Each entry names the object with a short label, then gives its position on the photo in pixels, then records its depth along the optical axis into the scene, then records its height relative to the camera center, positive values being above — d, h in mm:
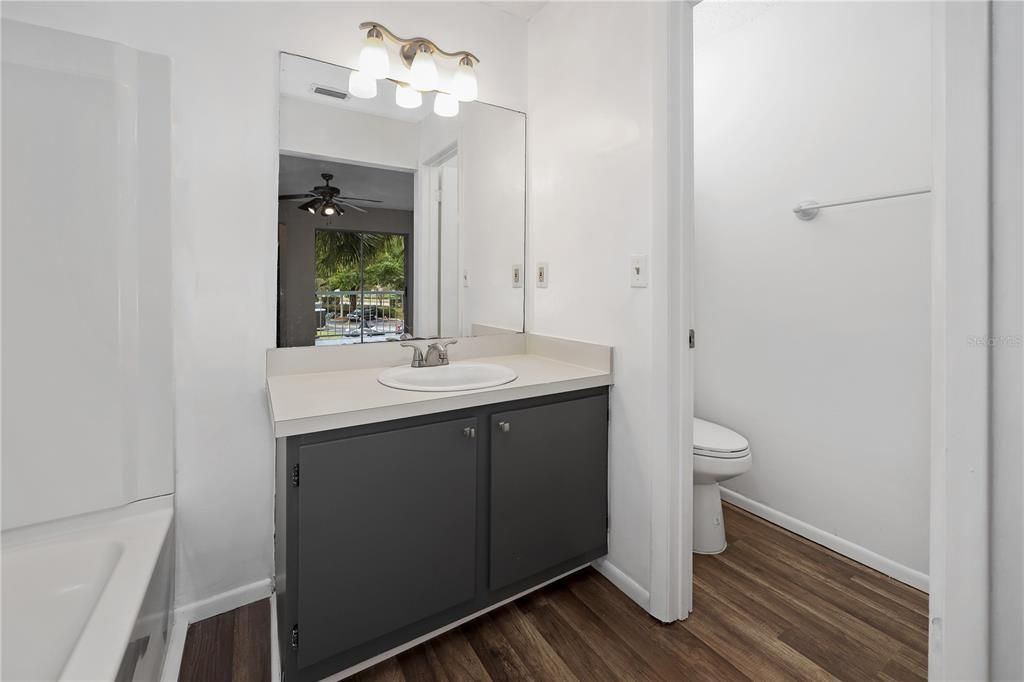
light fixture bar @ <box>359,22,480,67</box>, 1879 +1155
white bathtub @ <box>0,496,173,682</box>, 970 -591
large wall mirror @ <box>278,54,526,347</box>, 1738 +490
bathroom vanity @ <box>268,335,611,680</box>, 1232 -473
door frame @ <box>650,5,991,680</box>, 648 -9
